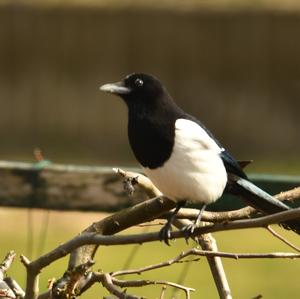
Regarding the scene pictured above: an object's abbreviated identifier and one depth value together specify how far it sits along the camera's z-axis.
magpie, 5.24
